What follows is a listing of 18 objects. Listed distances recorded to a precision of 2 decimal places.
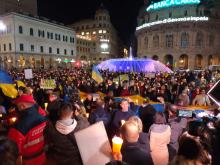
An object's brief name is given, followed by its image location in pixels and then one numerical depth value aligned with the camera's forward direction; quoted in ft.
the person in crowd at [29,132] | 8.49
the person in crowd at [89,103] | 20.73
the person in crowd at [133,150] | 7.36
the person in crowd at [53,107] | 16.44
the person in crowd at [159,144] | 10.59
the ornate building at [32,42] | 124.22
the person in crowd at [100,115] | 14.82
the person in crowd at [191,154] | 6.52
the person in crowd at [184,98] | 23.03
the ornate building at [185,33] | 152.35
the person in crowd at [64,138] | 8.78
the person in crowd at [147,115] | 16.83
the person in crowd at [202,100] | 22.89
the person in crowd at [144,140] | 9.64
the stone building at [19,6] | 143.11
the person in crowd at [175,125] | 12.71
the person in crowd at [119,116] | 13.97
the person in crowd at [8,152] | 5.72
